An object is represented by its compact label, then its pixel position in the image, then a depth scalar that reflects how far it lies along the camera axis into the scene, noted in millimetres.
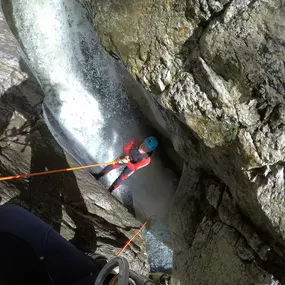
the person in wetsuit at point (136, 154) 6215
